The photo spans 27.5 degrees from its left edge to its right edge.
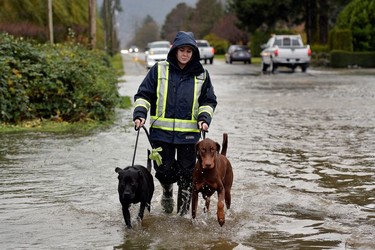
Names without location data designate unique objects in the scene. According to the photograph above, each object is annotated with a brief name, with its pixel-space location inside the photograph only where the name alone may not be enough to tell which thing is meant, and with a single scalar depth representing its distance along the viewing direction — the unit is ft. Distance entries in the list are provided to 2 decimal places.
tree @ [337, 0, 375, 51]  152.46
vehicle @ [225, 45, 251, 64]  186.70
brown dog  22.35
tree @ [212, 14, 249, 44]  290.76
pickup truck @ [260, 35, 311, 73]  128.47
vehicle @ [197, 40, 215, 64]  178.60
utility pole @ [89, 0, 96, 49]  114.21
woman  24.27
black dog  22.40
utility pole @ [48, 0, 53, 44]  91.76
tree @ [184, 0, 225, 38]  367.86
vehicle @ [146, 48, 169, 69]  145.59
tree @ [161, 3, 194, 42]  496.84
